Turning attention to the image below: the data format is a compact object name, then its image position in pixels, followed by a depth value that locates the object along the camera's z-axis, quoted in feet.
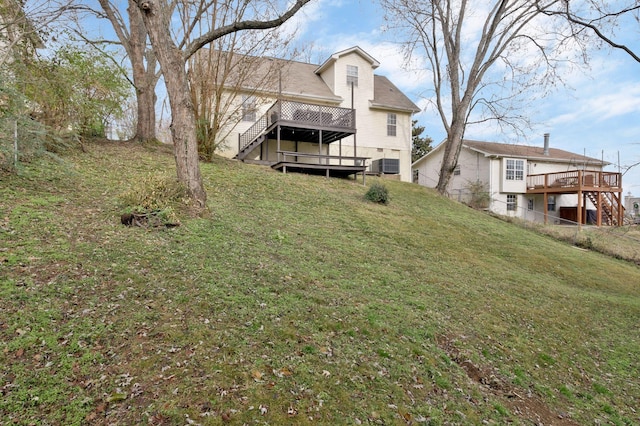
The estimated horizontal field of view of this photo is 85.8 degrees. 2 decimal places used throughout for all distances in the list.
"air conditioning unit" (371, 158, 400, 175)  64.95
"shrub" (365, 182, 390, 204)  41.19
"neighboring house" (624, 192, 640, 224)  93.62
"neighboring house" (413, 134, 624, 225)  73.97
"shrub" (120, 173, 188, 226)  19.95
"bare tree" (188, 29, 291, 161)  39.50
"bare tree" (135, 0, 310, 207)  21.88
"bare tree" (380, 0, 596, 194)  58.39
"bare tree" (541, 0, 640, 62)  22.26
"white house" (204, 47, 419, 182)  52.34
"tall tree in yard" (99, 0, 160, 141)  40.60
